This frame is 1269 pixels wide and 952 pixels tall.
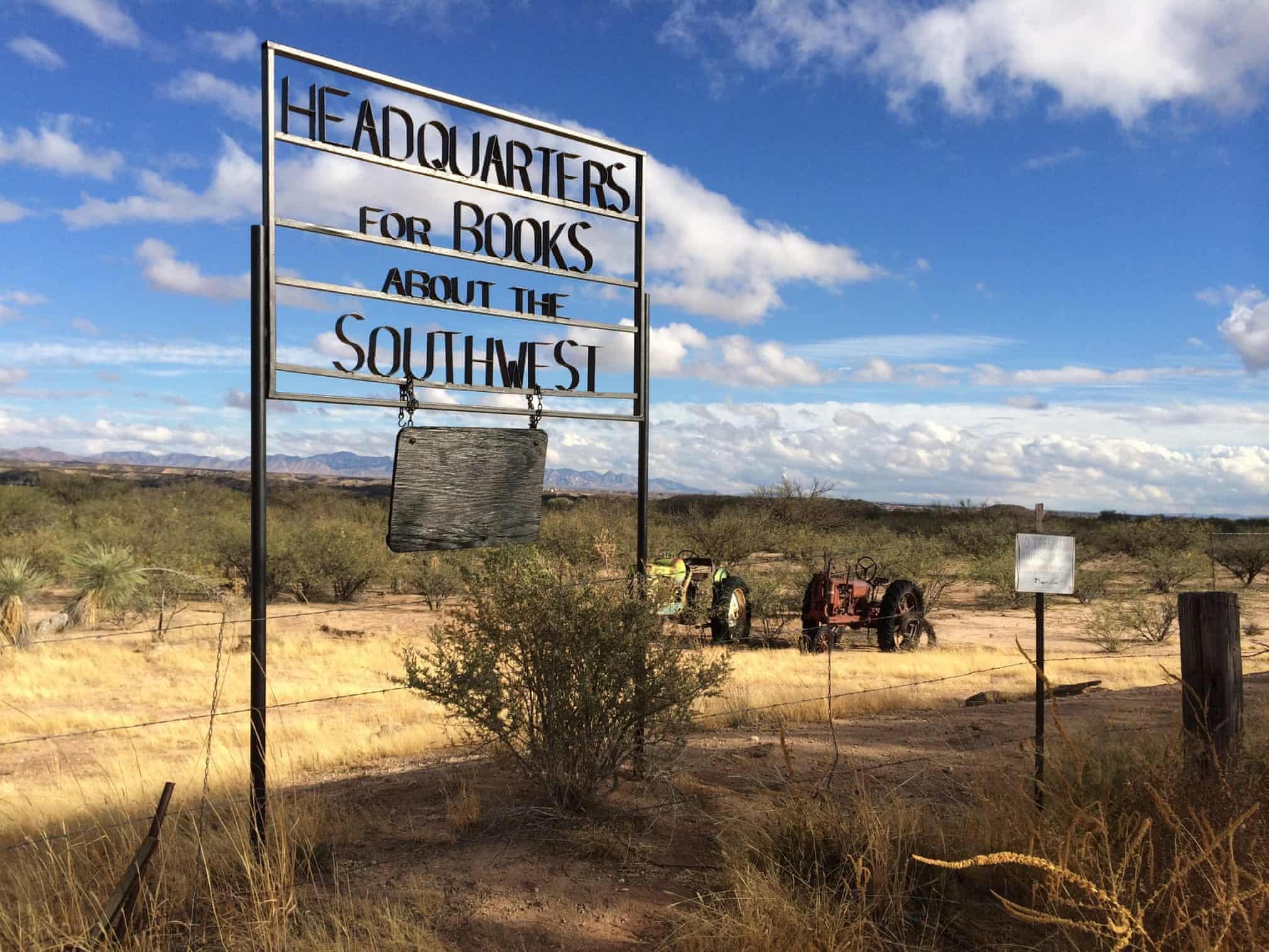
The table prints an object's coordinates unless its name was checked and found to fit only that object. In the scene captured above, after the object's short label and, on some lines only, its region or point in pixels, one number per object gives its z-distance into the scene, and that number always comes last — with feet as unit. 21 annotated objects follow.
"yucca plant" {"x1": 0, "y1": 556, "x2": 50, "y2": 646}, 49.47
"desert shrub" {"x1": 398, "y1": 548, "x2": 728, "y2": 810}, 16.33
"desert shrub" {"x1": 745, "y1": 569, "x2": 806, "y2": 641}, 57.72
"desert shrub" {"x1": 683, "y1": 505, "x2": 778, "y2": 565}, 89.35
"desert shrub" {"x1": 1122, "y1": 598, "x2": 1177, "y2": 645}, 58.08
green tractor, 43.86
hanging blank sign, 17.34
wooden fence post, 16.05
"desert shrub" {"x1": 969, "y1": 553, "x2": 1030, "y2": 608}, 77.97
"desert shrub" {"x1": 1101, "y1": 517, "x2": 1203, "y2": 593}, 87.56
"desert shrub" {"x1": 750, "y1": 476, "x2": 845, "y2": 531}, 111.34
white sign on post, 18.69
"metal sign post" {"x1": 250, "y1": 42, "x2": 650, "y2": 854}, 15.66
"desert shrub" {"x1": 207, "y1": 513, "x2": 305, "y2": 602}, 76.95
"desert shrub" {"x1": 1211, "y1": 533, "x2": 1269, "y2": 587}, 94.27
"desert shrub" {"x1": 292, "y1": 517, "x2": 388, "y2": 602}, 76.89
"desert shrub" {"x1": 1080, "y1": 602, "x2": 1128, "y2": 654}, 55.01
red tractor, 47.19
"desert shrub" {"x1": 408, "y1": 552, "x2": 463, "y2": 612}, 70.85
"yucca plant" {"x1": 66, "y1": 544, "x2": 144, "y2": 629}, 56.59
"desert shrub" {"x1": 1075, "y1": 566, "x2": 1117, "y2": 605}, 79.41
